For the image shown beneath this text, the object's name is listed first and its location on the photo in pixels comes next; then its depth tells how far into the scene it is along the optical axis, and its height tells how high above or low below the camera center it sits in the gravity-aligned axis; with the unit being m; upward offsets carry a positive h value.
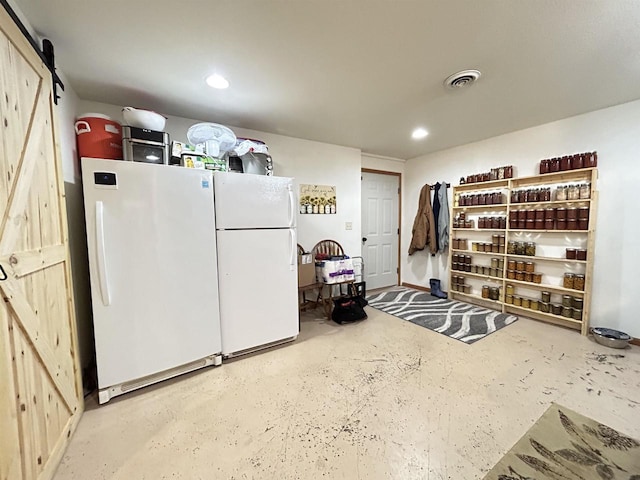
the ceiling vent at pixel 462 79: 1.94 +1.11
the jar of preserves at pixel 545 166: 3.03 +0.65
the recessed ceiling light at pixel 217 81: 1.98 +1.12
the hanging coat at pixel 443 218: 4.18 +0.08
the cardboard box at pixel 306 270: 3.22 -0.57
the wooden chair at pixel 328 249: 3.72 -0.37
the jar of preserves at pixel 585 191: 2.78 +0.32
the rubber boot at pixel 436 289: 4.17 -1.07
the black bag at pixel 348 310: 3.21 -1.06
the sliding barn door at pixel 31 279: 1.06 -0.25
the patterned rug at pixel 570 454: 1.28 -1.23
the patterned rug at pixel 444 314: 2.94 -1.20
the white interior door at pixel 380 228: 4.52 -0.08
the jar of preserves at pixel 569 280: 2.92 -0.65
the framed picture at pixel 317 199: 3.61 +0.36
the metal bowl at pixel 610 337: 2.49 -1.12
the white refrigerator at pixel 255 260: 2.26 -0.33
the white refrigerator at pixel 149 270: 1.77 -0.33
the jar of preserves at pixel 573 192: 2.85 +0.32
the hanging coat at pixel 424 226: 4.27 -0.05
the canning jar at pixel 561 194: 2.94 +0.32
